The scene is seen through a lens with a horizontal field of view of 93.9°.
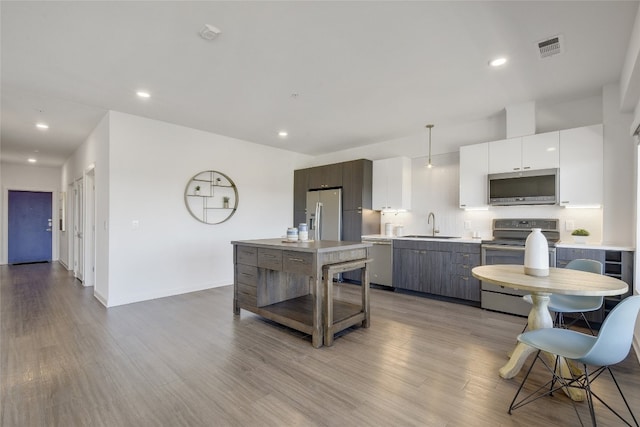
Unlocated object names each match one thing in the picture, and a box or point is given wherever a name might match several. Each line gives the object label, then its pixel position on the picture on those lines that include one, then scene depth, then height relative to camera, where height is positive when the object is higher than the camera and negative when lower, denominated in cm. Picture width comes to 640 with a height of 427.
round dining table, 183 -47
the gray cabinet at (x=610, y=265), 302 -54
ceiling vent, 247 +143
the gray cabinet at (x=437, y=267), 404 -80
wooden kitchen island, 281 -80
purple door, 777 -36
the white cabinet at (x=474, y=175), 418 +55
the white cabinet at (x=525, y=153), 364 +77
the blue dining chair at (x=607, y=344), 148 -69
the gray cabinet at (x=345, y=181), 541 +62
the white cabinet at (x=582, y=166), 339 +54
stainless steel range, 361 -50
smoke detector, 232 +143
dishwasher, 489 -82
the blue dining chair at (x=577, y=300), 246 -76
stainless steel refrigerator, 568 +0
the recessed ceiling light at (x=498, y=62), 277 +142
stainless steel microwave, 366 +33
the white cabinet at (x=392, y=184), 517 +52
